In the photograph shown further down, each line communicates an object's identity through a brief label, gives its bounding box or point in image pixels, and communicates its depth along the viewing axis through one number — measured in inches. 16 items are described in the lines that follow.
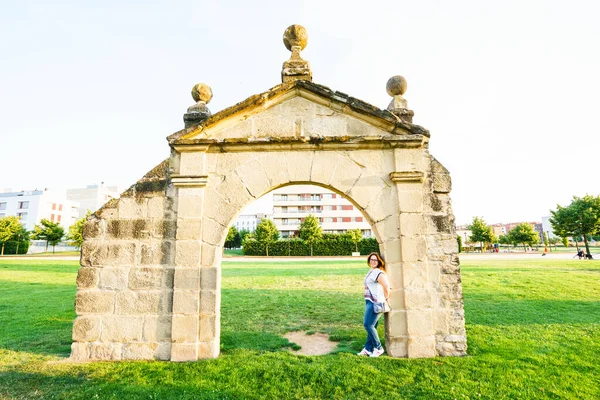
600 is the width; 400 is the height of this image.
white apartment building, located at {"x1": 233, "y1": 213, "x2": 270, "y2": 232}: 4232.5
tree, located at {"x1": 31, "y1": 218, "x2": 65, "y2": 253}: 1384.1
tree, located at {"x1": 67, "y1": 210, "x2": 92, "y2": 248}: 1179.9
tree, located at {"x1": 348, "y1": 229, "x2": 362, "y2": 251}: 1320.1
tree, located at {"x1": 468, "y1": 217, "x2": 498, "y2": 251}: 1542.8
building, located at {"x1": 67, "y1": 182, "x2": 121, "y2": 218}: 2415.1
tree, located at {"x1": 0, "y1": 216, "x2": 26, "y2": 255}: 1307.8
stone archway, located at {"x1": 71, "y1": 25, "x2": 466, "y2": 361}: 168.2
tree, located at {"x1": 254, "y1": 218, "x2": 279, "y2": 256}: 1393.9
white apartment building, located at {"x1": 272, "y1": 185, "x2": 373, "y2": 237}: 2034.9
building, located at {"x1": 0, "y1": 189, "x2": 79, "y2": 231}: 2049.7
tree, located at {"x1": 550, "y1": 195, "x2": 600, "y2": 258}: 935.0
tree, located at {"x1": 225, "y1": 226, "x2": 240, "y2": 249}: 2157.7
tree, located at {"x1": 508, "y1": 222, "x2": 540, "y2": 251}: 1635.1
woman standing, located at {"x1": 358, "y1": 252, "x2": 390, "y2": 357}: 169.5
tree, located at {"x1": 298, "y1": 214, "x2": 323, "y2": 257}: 1349.7
